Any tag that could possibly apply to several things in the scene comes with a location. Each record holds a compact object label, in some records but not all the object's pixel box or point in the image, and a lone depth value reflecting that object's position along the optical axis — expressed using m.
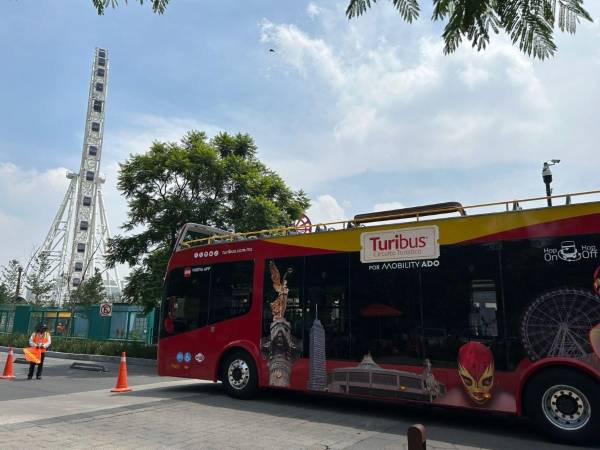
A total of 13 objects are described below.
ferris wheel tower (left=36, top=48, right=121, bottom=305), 91.94
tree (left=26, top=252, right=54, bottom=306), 33.53
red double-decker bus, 6.66
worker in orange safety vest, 13.02
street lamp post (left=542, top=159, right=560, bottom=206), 13.23
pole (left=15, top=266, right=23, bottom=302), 36.81
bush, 19.00
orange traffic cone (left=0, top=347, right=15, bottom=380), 13.07
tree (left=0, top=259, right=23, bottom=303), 37.33
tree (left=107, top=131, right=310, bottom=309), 18.27
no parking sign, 22.88
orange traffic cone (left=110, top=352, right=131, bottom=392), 10.96
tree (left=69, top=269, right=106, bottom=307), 29.74
